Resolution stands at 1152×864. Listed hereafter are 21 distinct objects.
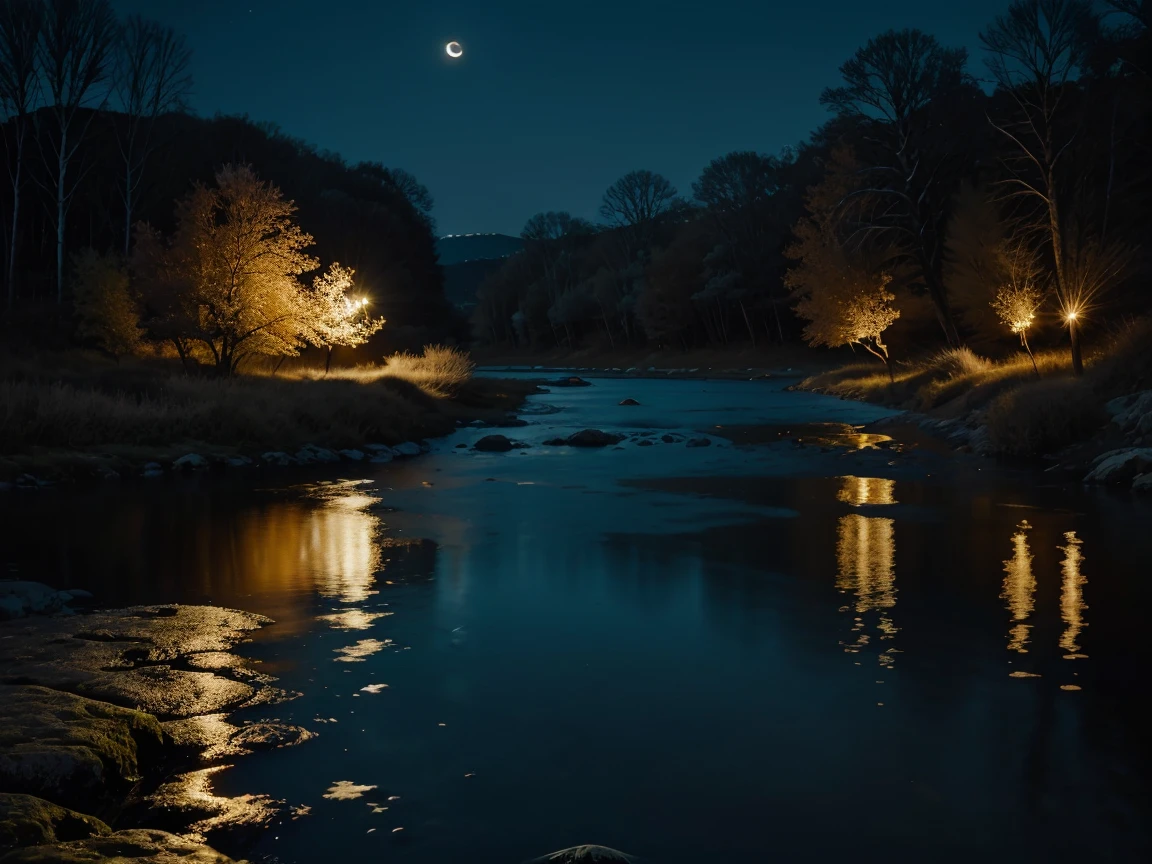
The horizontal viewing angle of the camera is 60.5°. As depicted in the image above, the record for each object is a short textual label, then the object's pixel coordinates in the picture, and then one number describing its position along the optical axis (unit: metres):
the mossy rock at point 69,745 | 5.01
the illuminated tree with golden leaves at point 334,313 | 32.53
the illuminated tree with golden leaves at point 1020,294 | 30.11
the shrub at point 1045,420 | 20.58
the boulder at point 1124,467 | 16.88
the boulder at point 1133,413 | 18.23
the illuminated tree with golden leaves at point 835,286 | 40.91
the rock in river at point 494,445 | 26.11
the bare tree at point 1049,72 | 26.14
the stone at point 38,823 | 4.31
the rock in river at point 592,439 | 27.08
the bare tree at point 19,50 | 36.94
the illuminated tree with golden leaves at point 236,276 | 30.77
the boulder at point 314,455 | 22.88
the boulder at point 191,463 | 20.70
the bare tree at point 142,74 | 42.09
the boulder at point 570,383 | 63.06
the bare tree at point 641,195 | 91.44
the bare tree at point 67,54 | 37.75
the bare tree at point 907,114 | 37.31
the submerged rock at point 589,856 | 4.56
